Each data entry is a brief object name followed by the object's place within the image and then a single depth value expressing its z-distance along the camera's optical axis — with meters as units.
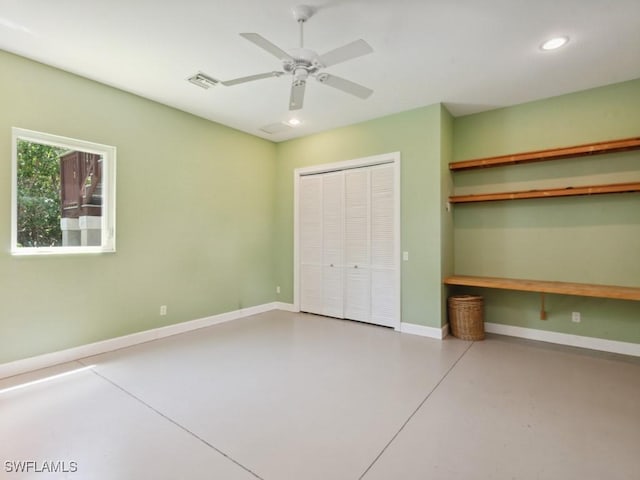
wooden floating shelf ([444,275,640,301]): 3.04
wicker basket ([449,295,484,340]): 3.82
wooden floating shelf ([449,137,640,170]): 3.21
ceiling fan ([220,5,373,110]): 2.03
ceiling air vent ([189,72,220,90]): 3.18
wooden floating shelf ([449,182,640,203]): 3.21
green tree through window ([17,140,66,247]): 2.98
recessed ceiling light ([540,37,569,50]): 2.61
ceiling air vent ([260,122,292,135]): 4.32
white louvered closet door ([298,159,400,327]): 4.37
